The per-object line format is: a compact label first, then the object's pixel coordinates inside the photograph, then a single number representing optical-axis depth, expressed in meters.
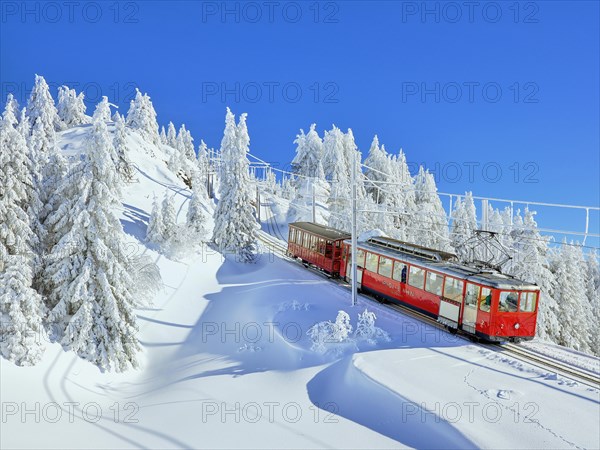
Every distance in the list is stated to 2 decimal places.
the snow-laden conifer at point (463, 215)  56.16
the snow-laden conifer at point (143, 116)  79.88
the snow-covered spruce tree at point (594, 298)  44.25
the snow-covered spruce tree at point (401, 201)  56.97
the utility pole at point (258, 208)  65.38
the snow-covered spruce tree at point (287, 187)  95.25
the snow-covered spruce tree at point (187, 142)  120.26
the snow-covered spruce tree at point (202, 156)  110.43
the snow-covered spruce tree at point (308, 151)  80.00
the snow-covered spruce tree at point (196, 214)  40.00
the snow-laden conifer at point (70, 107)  76.50
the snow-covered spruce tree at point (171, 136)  113.41
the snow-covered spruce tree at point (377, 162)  74.25
